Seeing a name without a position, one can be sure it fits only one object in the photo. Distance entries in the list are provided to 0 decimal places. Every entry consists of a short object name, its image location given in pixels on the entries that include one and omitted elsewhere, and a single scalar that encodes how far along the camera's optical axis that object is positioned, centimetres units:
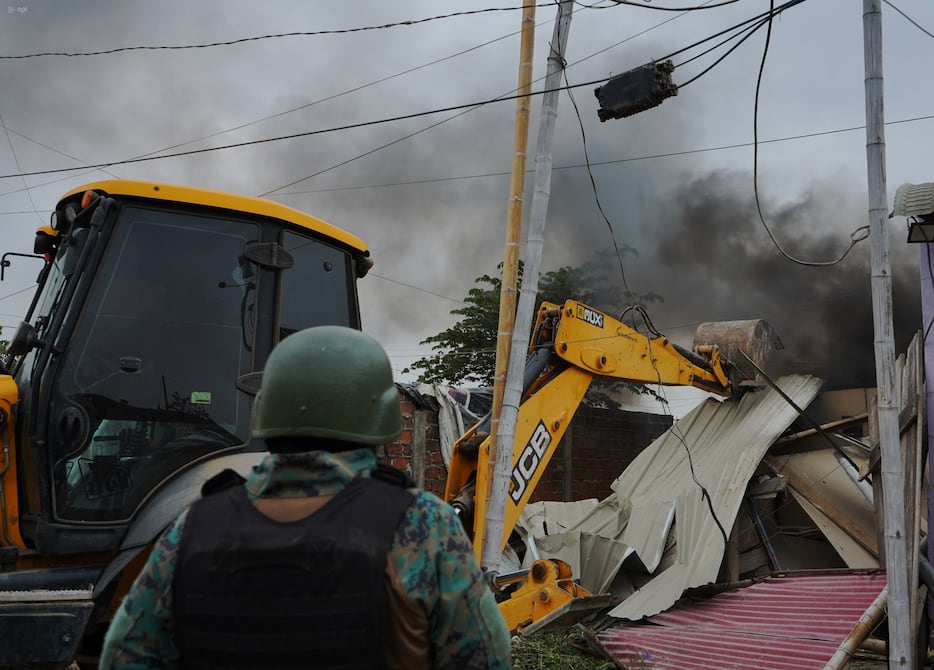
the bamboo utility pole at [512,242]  599
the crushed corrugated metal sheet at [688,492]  743
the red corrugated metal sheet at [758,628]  553
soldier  154
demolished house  582
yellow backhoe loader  365
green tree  1473
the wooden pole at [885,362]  454
